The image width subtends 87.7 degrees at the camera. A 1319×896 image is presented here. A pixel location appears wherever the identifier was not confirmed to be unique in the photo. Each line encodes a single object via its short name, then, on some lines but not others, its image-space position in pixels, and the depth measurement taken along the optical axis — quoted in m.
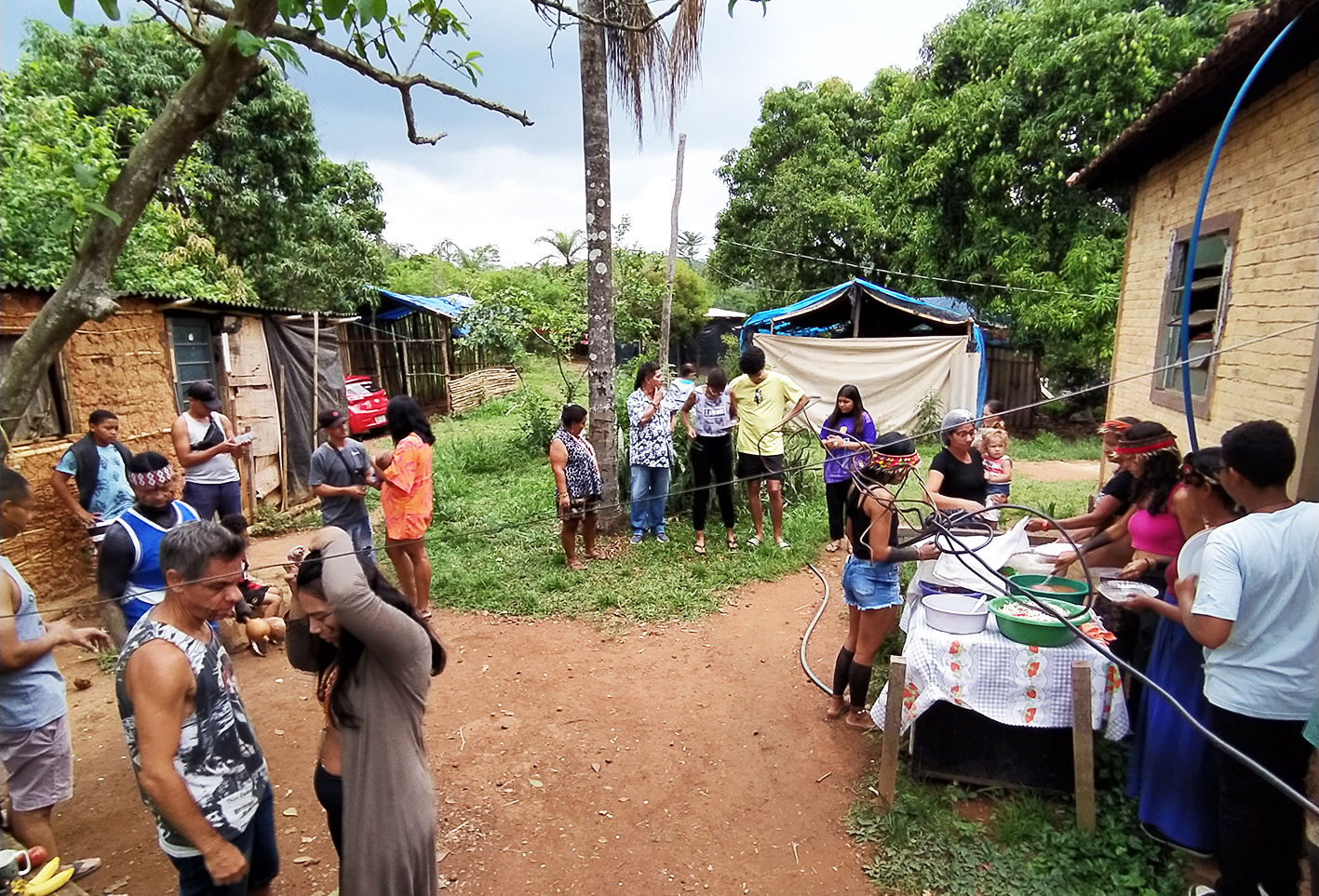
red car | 12.36
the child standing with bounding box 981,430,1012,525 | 5.41
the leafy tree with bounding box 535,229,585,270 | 28.88
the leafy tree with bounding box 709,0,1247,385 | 9.44
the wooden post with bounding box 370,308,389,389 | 15.14
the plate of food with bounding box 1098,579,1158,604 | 3.14
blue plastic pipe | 2.90
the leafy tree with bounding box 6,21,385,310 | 10.89
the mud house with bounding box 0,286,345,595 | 5.42
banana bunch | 2.26
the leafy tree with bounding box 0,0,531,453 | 1.45
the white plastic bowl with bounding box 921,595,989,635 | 3.13
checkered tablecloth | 2.99
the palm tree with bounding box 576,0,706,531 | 5.93
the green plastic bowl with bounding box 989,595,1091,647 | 2.96
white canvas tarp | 11.73
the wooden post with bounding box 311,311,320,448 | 8.23
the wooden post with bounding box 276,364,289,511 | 8.30
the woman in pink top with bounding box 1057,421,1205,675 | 3.23
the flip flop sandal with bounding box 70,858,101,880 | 2.84
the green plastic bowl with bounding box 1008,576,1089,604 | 3.17
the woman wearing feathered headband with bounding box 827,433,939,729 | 3.31
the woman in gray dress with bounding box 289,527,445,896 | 1.88
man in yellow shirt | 6.20
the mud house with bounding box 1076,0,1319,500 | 3.75
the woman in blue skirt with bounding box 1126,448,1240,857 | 2.59
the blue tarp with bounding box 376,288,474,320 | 15.29
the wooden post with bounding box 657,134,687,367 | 10.91
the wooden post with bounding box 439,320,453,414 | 15.67
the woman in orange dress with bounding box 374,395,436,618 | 4.72
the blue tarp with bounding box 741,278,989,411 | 11.86
